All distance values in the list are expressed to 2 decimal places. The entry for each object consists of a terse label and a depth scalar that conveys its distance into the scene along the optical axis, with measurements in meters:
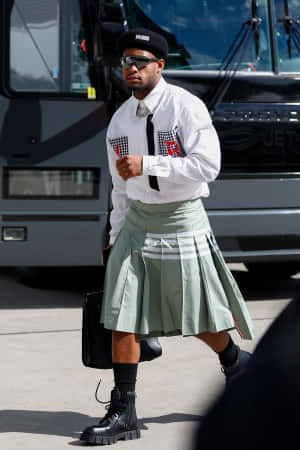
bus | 14.25
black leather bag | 8.75
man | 8.16
